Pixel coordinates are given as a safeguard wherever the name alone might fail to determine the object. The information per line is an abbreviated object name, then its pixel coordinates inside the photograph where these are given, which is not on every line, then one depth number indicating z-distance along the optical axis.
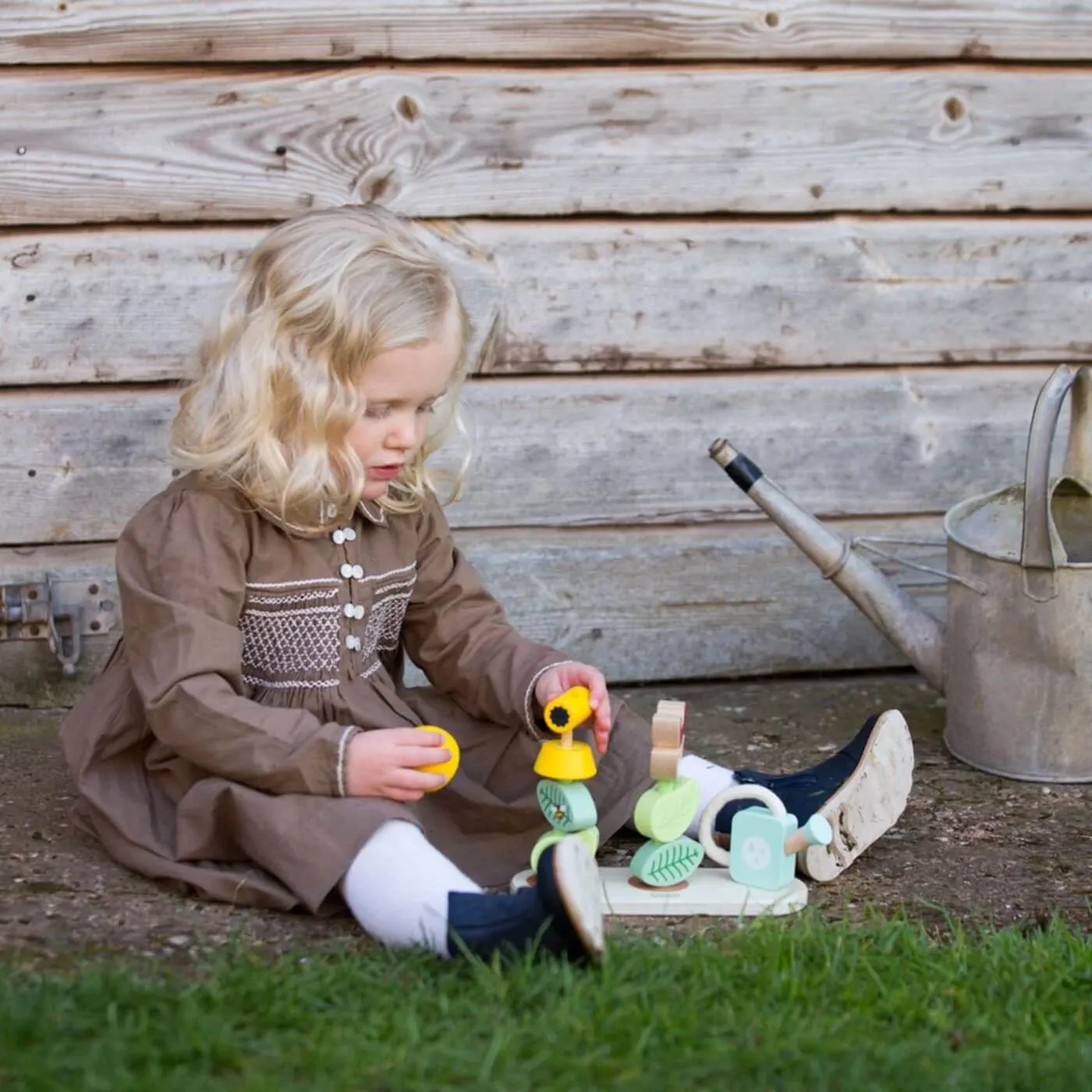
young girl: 2.27
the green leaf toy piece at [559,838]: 2.26
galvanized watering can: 2.88
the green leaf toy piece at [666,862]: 2.38
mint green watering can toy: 2.40
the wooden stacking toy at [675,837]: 2.29
